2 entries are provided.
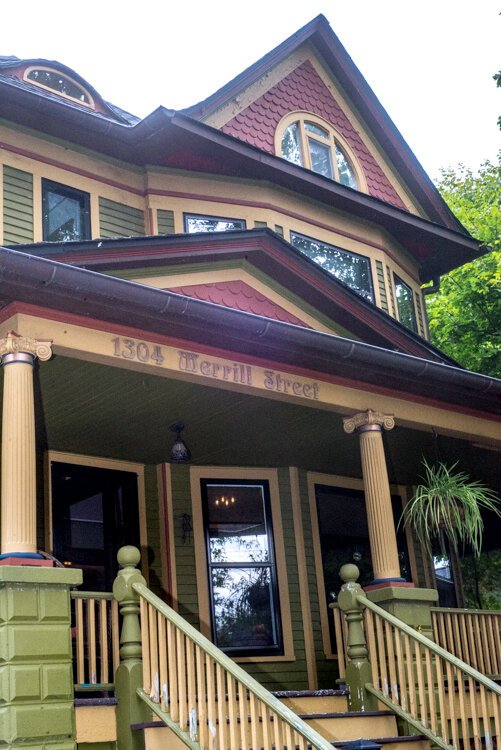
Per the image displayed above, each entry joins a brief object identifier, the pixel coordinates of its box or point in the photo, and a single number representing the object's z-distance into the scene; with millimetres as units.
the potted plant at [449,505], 9203
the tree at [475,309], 25562
